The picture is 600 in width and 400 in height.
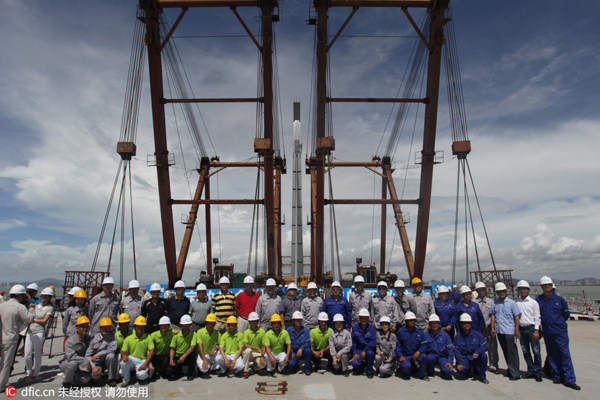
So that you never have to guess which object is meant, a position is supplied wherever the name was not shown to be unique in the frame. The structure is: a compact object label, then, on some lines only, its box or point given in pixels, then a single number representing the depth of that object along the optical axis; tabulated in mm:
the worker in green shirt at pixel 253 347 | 7137
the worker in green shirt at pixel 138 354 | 6559
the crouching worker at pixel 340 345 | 7023
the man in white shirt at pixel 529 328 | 6914
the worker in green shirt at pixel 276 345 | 7094
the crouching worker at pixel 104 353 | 6488
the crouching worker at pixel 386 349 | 6996
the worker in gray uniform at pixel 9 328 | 6285
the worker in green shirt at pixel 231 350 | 7023
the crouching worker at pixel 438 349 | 6846
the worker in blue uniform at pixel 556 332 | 6652
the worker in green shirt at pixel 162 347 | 6836
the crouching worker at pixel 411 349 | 6840
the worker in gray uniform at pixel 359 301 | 7961
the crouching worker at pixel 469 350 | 6832
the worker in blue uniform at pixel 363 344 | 6996
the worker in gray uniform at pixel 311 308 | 7965
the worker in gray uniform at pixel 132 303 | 7590
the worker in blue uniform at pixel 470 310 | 7305
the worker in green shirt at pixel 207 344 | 6961
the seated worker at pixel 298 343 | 7176
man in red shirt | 8273
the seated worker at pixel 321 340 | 7324
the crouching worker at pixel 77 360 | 6340
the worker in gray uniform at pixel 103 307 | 7250
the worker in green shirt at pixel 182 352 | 6828
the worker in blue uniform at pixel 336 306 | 7766
